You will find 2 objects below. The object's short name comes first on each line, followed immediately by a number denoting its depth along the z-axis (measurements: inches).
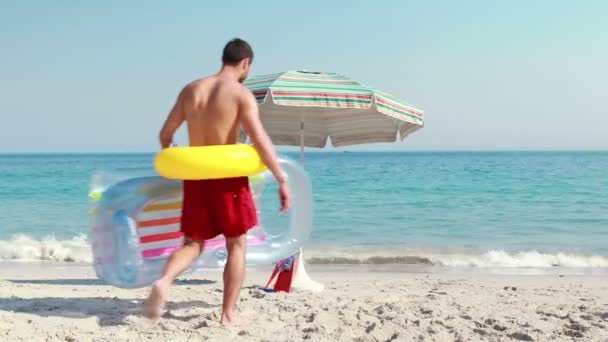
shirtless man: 125.7
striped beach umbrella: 176.1
